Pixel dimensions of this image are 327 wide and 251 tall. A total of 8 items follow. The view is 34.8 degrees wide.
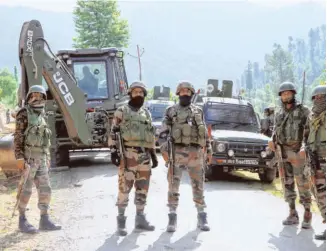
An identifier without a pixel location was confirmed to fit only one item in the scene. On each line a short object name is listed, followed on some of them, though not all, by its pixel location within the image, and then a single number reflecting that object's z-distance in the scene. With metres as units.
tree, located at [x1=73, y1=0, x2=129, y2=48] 49.38
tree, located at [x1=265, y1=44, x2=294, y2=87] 112.78
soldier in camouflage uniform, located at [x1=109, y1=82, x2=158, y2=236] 6.60
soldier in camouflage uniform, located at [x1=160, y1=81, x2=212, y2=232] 6.81
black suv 10.98
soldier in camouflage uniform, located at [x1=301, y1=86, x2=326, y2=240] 6.25
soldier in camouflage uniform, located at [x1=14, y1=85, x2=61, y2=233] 6.80
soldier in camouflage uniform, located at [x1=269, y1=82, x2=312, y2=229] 6.92
